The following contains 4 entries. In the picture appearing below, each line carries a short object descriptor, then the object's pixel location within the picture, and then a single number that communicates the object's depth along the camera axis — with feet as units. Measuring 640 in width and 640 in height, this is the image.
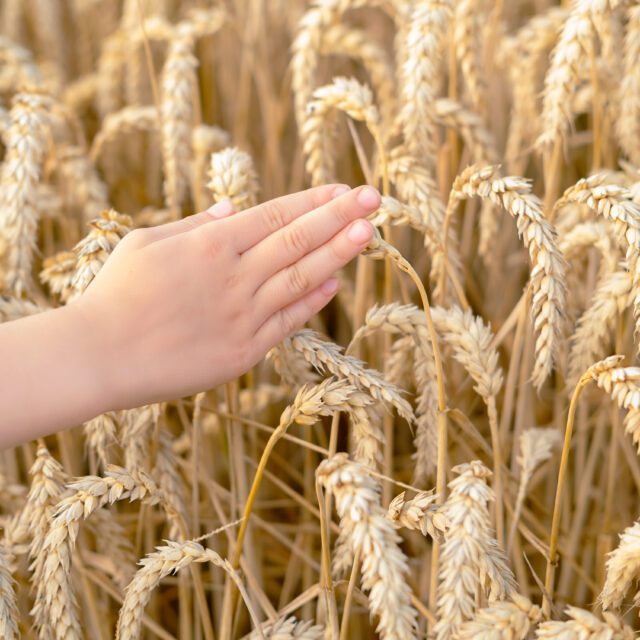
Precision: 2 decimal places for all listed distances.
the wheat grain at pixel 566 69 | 2.65
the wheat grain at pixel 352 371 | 2.40
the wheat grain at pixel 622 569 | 2.25
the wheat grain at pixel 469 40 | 2.87
